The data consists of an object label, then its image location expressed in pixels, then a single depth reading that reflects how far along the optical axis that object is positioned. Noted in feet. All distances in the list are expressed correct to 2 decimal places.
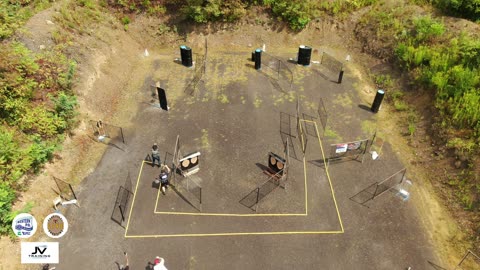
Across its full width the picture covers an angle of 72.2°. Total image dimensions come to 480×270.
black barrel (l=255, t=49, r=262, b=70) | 86.12
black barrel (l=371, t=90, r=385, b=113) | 73.91
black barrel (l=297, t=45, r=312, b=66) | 88.84
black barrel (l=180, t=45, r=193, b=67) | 87.15
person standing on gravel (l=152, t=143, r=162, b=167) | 60.38
